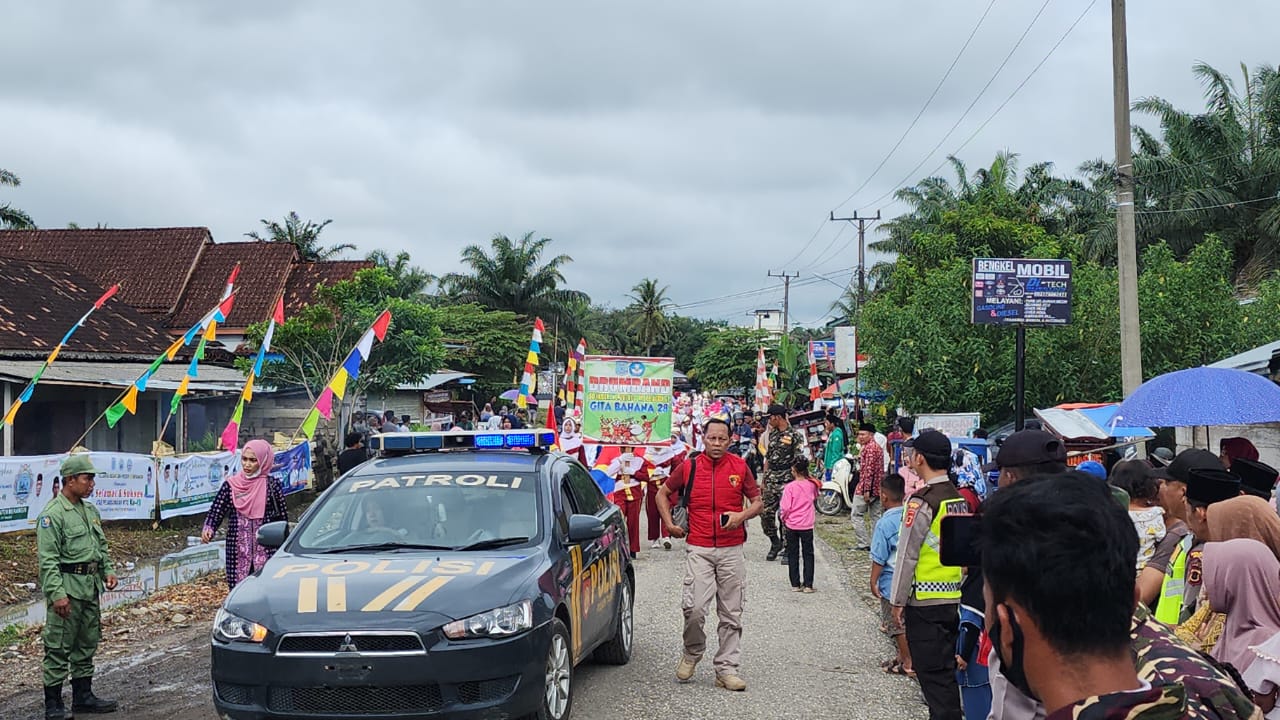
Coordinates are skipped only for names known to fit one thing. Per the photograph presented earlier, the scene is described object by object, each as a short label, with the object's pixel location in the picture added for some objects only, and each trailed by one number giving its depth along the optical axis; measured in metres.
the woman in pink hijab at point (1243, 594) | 3.87
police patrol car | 5.61
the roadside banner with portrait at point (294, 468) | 19.72
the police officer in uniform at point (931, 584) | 5.52
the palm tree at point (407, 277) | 57.75
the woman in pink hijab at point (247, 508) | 8.47
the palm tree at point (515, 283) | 58.50
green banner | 16.09
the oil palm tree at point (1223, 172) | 35.69
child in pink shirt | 11.89
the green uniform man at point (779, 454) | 13.47
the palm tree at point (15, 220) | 40.91
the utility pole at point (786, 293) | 72.06
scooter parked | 20.09
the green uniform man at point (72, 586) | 6.99
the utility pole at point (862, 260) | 47.47
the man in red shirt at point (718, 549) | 7.83
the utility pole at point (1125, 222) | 13.78
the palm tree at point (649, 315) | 84.62
